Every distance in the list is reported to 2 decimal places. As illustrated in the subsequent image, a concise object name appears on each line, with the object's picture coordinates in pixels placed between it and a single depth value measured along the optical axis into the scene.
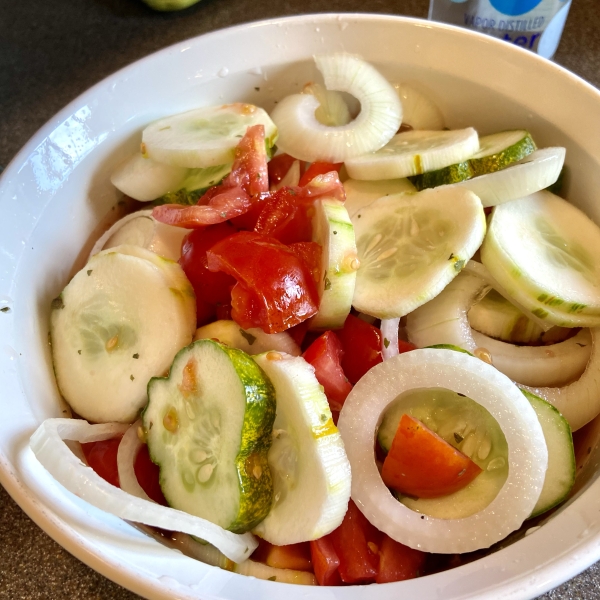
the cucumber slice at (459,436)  0.24
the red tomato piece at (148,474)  0.26
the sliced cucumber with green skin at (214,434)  0.23
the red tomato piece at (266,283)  0.25
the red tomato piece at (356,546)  0.24
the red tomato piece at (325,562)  0.23
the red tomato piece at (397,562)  0.24
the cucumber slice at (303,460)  0.22
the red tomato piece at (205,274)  0.28
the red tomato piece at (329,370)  0.25
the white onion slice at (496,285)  0.27
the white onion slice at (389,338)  0.26
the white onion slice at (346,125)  0.31
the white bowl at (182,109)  0.22
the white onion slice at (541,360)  0.27
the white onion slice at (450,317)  0.27
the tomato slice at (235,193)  0.28
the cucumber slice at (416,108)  0.33
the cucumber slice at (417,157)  0.29
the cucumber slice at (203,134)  0.30
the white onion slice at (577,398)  0.26
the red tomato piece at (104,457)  0.26
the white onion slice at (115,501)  0.23
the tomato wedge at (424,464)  0.24
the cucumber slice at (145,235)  0.30
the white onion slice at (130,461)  0.25
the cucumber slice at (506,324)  0.28
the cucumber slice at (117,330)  0.26
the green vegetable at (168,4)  0.43
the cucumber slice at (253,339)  0.26
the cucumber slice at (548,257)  0.27
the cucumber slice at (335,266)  0.25
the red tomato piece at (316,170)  0.31
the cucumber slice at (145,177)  0.31
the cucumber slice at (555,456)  0.24
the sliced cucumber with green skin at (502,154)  0.29
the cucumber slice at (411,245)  0.26
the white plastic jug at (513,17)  0.35
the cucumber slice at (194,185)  0.30
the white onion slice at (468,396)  0.23
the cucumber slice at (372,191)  0.30
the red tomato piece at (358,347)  0.27
